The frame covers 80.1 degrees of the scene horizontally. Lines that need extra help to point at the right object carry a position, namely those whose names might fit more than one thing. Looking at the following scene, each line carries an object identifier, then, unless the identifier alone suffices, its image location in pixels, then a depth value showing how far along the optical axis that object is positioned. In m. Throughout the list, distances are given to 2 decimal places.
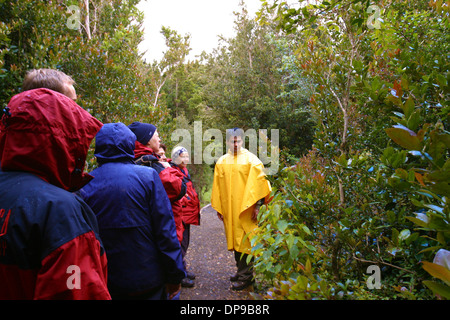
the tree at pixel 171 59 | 7.88
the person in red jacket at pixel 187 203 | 4.15
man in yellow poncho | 3.90
